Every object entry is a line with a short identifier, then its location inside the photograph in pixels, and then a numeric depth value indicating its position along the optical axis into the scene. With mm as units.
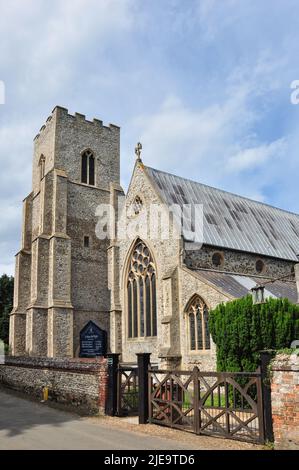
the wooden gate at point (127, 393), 11828
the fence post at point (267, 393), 8054
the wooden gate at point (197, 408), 8383
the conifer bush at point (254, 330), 12672
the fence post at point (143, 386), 10648
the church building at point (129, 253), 19484
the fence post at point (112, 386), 11766
